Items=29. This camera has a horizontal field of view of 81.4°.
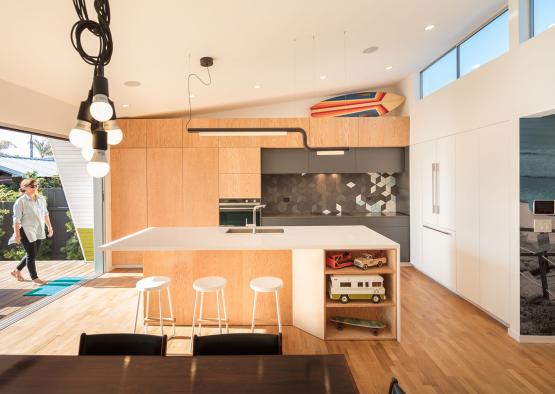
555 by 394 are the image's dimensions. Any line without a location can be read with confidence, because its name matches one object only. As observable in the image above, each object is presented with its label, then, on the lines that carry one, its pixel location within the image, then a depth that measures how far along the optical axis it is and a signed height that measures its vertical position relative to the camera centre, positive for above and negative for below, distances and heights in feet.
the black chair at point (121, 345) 4.78 -2.22
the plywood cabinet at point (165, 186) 17.60 +0.52
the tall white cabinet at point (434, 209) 13.61 -0.72
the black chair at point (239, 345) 4.73 -2.22
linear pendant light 9.81 +1.99
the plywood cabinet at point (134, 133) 17.62 +3.42
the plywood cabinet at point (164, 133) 17.58 +3.41
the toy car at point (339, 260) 9.71 -2.00
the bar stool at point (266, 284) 8.91 -2.52
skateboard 9.66 -3.92
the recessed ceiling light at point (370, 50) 12.63 +5.74
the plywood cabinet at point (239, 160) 17.54 +1.89
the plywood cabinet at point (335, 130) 17.65 +3.51
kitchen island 9.53 -2.49
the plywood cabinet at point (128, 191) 17.62 +0.25
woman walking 14.00 -1.19
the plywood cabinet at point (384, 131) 17.63 +3.42
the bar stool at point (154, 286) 9.05 -2.55
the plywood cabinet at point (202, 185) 17.54 +0.55
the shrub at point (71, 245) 18.49 -2.82
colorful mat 13.71 -4.10
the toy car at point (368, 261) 9.55 -2.02
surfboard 18.04 +5.05
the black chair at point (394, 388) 3.34 -2.06
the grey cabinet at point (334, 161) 18.17 +1.86
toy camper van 9.47 -2.76
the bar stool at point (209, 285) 8.97 -2.53
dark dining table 3.66 -2.17
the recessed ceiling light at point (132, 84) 12.57 +4.42
